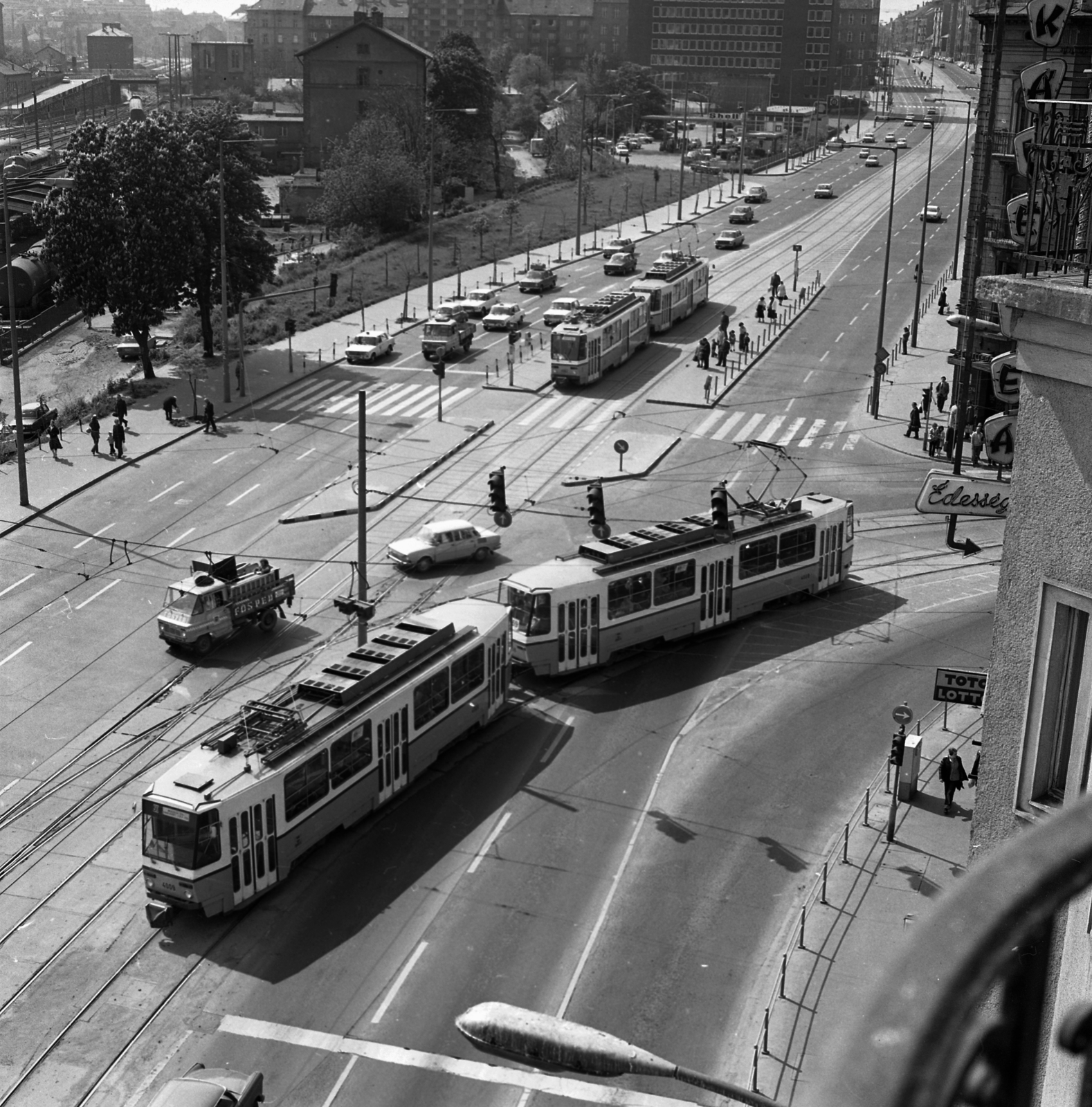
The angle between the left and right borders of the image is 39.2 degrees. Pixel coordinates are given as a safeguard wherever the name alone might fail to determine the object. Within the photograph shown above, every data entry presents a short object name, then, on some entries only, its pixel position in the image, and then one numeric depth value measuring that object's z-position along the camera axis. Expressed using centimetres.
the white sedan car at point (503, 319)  7375
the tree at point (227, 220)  6153
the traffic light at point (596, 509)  3791
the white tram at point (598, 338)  6166
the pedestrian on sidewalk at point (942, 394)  5872
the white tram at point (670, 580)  3378
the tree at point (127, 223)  5972
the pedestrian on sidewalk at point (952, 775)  2802
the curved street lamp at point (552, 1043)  898
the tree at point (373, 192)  10275
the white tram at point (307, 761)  2367
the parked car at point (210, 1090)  1820
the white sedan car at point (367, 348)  6688
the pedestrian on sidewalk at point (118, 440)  5141
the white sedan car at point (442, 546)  4119
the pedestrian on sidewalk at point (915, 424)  5547
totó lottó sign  2681
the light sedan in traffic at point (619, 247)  9279
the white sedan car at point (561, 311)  7407
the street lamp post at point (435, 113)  10706
